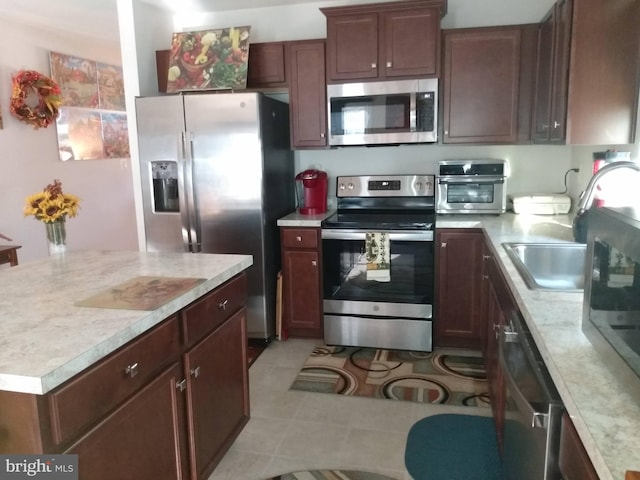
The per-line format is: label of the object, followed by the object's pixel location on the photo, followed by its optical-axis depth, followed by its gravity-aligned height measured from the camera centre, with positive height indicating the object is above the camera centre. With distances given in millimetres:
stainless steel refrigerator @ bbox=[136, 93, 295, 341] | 3326 -88
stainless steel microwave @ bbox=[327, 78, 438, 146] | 3293 +335
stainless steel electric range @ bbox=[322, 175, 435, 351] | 3240 -779
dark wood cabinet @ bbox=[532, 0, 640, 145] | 2311 +406
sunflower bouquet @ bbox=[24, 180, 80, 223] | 2244 -164
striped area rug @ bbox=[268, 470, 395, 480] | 2125 -1329
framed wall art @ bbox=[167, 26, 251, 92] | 3529 +760
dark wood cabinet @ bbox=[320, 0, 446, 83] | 3219 +801
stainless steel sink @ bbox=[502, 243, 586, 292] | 2205 -462
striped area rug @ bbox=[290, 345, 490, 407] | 2811 -1293
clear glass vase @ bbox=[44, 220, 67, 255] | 2316 -315
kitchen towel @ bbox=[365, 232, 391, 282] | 3246 -609
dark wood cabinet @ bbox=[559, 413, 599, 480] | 900 -575
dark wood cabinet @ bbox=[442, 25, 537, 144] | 3199 +499
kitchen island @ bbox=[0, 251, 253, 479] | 1155 -539
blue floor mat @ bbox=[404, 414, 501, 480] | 2139 -1316
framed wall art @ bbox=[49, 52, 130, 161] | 4918 +614
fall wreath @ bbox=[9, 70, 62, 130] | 4312 +627
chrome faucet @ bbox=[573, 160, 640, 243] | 1662 -166
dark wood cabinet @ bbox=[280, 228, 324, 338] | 3441 -805
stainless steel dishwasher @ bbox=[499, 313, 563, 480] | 1118 -640
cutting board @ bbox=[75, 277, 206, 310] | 1580 -426
